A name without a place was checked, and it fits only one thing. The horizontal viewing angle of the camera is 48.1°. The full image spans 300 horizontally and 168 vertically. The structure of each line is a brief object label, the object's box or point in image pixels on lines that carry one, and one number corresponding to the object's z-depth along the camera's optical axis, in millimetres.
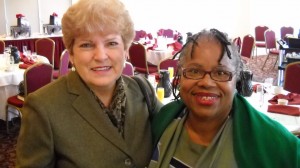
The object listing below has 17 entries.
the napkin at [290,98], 3170
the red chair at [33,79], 3953
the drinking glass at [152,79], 3649
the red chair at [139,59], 5810
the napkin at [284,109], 2863
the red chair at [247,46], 6858
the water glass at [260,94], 3173
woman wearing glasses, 1173
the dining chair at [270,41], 8344
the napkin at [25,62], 4789
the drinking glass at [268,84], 3611
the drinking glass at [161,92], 3164
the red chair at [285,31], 9265
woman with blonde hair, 1254
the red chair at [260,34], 9602
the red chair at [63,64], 5137
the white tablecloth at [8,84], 4332
